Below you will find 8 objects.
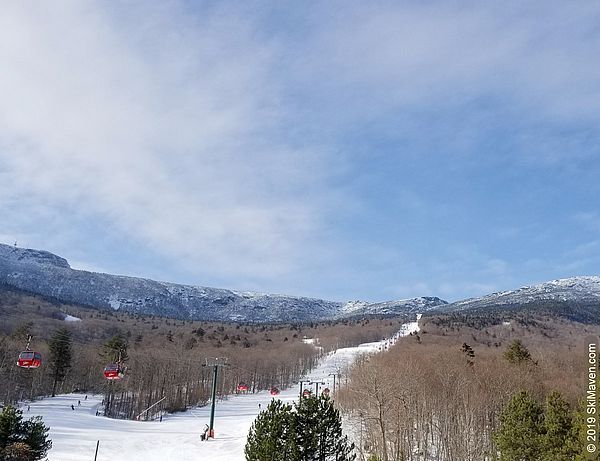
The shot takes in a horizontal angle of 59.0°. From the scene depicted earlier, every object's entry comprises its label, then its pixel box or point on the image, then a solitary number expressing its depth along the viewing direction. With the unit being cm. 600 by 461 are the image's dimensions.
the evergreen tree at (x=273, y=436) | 3272
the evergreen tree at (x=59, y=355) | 9844
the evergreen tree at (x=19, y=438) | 3122
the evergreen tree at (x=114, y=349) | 9366
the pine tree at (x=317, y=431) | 3391
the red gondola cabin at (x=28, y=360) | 4634
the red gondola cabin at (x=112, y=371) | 5350
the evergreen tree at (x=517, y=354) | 7144
